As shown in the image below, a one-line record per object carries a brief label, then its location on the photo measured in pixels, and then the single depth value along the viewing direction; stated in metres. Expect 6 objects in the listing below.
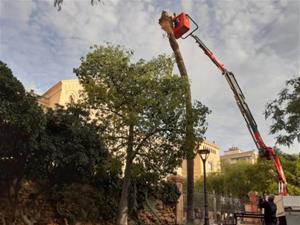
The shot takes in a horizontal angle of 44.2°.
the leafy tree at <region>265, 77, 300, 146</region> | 10.99
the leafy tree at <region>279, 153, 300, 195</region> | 35.50
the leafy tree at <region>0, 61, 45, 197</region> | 11.77
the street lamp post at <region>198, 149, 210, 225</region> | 18.50
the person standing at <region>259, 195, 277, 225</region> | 12.21
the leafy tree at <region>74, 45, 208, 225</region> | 16.27
